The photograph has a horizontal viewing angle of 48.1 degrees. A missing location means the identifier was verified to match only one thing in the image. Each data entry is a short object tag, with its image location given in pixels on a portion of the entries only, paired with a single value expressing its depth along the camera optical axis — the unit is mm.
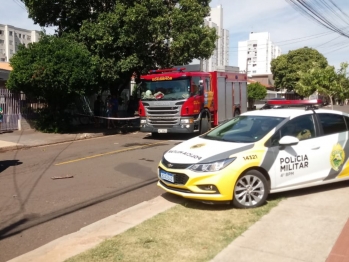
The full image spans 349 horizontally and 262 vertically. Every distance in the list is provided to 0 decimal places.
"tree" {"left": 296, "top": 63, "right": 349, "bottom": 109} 14992
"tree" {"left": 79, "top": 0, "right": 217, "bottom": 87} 17047
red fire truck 14438
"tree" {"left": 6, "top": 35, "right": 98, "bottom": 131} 15039
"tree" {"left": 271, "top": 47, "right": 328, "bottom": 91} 52694
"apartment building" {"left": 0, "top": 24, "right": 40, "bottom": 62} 96875
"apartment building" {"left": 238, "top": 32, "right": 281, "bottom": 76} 134625
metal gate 17109
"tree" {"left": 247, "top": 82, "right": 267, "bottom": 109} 42469
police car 5691
